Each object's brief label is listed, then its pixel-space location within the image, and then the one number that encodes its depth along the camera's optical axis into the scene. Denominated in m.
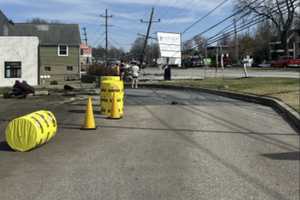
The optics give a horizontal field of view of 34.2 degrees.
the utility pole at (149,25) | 70.69
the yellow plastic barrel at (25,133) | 9.27
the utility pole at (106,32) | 87.75
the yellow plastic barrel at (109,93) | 14.69
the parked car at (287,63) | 72.19
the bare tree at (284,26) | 85.56
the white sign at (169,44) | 47.03
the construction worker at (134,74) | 31.96
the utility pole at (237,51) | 113.38
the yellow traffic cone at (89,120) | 12.20
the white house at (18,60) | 48.66
